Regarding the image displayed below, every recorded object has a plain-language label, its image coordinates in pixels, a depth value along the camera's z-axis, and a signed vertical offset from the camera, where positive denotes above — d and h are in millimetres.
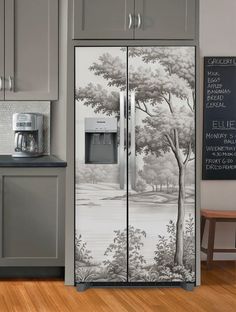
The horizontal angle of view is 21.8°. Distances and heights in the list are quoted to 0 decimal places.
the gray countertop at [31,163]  4449 -150
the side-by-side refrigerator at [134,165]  4285 -149
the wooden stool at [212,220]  4953 -614
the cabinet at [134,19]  4281 +873
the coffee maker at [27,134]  4883 +69
